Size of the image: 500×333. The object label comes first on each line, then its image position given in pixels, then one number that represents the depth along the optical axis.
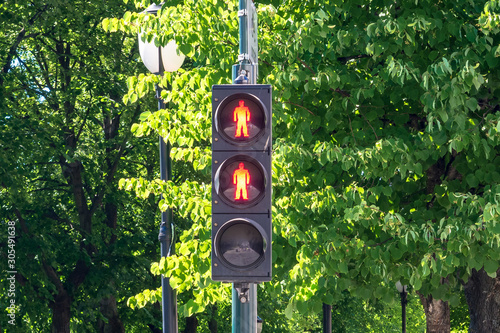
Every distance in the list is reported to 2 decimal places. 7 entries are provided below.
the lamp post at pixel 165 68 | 18.06
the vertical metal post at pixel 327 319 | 26.75
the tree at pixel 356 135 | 16.58
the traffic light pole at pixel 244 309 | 11.34
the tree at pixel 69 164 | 36.41
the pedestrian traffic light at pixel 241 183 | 9.87
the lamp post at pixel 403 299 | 41.51
